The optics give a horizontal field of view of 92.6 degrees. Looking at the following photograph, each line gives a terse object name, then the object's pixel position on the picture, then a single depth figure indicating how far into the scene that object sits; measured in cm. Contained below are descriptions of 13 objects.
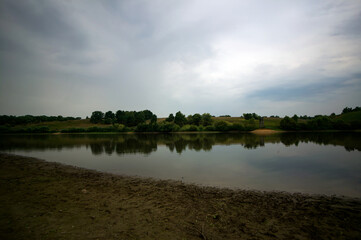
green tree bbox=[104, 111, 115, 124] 15565
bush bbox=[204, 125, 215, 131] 10378
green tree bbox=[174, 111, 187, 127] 11859
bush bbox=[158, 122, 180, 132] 10656
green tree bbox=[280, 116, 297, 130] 9269
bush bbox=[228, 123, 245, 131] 9956
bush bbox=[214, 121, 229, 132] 10086
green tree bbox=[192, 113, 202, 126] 11812
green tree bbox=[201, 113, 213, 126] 11631
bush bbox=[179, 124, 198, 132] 10600
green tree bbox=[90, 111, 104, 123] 14812
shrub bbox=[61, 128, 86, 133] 11655
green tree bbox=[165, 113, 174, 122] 12825
